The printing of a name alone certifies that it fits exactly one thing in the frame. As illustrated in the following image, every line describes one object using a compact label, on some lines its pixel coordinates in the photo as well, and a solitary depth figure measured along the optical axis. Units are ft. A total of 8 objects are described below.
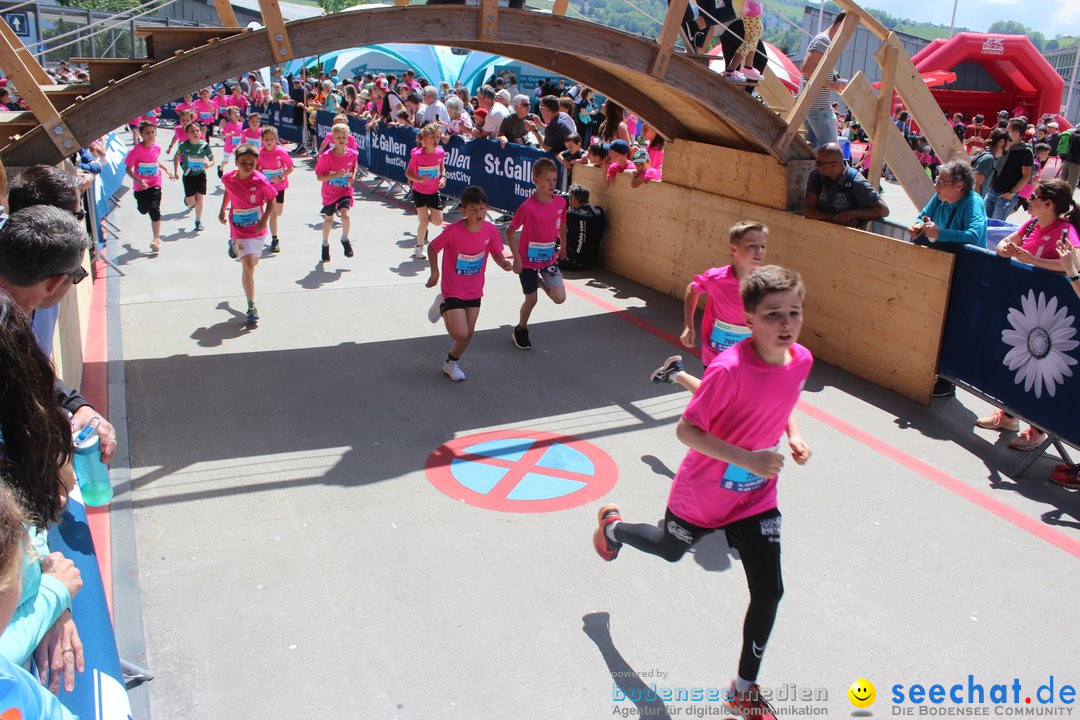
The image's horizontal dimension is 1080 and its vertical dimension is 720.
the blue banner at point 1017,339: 20.43
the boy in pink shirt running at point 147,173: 39.24
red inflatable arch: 107.65
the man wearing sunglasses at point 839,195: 27.09
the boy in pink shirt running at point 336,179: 38.52
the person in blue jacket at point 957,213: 23.56
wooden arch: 21.63
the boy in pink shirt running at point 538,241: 27.84
